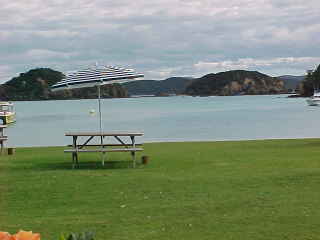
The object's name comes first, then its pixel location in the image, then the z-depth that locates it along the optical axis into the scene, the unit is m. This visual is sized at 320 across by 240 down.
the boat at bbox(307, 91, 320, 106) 95.99
